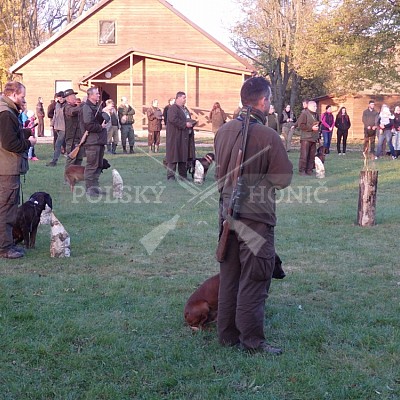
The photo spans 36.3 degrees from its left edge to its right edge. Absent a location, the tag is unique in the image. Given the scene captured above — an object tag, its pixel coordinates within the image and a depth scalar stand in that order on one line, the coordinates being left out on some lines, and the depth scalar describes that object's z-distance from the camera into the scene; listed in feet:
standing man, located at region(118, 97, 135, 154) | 68.90
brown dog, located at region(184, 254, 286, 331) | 16.40
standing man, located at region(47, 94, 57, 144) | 62.44
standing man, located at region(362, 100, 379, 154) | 70.08
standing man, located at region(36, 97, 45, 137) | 98.23
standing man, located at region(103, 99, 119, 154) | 65.21
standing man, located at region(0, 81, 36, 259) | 22.54
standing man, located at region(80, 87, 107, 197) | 36.50
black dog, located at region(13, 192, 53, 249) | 24.80
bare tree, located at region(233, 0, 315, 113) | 117.91
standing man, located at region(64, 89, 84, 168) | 46.01
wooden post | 30.37
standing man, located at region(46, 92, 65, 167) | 53.62
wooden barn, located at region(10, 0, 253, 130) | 105.29
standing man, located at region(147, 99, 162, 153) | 69.31
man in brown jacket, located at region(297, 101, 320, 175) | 49.39
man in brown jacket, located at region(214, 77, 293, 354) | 14.11
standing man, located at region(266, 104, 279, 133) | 54.97
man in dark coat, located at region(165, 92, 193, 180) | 45.24
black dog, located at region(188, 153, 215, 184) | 45.11
